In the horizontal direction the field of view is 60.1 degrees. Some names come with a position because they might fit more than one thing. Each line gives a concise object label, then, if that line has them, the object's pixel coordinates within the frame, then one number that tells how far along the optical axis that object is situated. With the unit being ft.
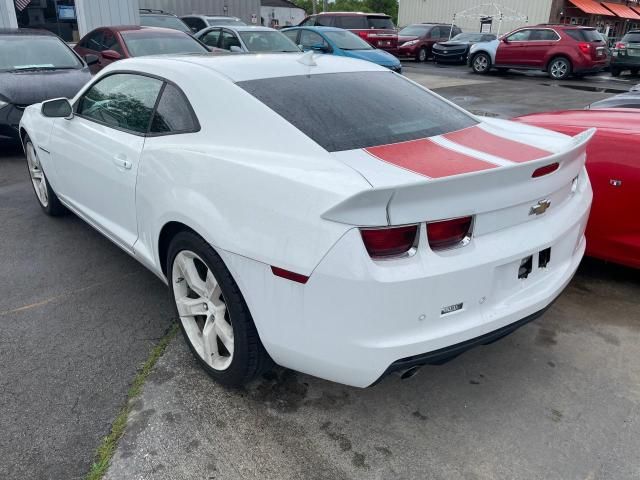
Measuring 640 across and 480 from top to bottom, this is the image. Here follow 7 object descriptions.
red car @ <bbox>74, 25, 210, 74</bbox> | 28.66
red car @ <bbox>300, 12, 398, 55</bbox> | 60.13
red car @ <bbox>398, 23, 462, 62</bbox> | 74.79
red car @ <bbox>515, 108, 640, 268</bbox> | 10.95
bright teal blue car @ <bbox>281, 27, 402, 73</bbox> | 42.70
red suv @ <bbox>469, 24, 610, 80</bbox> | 53.52
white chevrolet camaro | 6.48
